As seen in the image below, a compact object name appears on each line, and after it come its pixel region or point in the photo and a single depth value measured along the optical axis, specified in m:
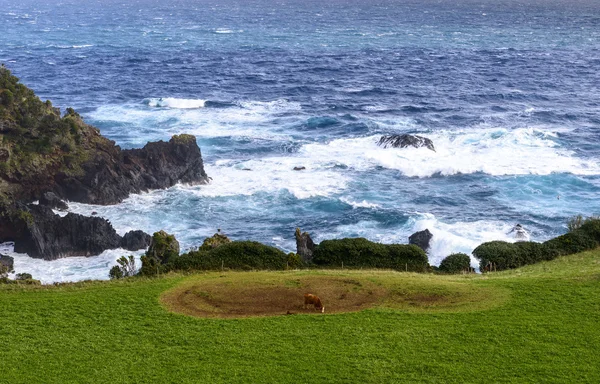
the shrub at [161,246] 56.38
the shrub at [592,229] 53.72
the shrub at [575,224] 58.21
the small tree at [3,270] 54.22
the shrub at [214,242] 52.69
